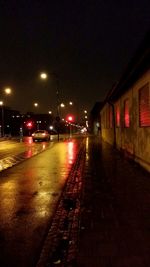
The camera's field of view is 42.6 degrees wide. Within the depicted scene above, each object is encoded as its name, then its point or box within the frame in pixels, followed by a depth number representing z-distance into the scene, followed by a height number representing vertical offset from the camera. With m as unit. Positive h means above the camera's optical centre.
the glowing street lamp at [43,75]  17.45 +5.09
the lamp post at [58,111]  21.21 +2.28
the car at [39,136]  23.50 -0.60
